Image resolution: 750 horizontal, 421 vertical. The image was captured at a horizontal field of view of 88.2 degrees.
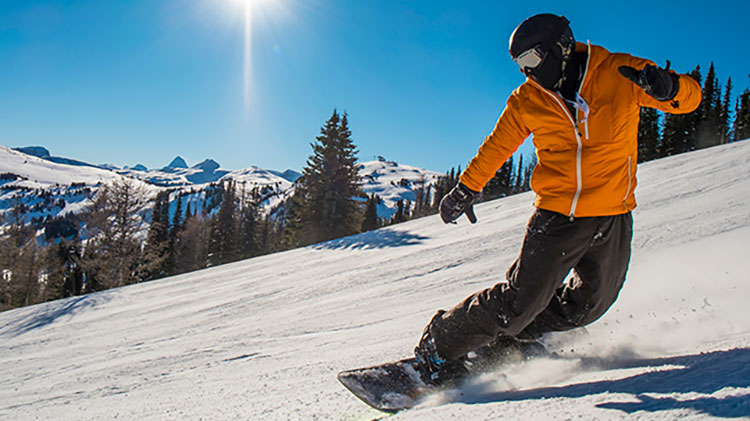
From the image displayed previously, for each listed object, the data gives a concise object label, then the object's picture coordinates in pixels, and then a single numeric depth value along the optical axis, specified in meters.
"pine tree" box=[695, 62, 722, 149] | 42.09
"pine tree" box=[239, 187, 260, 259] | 40.91
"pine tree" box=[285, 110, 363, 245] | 23.31
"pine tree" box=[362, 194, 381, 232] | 48.95
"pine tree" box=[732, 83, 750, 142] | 44.67
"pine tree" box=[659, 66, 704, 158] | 40.89
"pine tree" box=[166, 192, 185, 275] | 43.72
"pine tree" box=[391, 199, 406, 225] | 55.66
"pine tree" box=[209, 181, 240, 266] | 37.78
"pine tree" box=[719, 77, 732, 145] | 47.06
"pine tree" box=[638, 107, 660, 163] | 41.88
